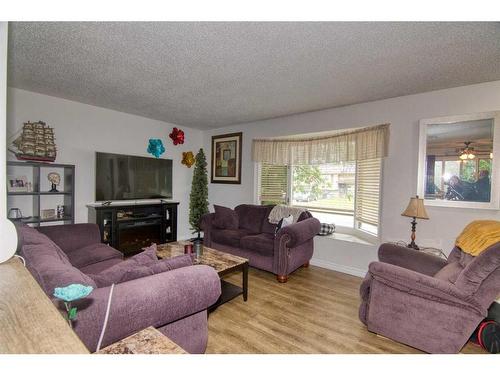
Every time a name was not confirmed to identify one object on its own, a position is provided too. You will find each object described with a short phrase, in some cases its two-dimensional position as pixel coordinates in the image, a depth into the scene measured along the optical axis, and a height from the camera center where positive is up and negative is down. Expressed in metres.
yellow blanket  1.79 -0.39
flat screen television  3.75 +0.03
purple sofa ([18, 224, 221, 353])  1.03 -0.58
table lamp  2.62 -0.27
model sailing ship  2.91 +0.42
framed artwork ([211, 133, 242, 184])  4.86 +0.49
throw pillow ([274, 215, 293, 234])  3.48 -0.57
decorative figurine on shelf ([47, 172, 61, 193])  3.30 -0.02
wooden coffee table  2.36 -0.84
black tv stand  3.63 -0.73
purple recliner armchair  1.60 -0.85
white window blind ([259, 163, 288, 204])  4.43 -0.02
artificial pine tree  5.05 -0.26
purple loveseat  3.01 -0.80
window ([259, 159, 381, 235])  3.54 -0.10
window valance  3.28 +0.58
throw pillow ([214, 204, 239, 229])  3.84 -0.60
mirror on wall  2.56 +0.30
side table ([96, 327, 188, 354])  0.94 -0.68
